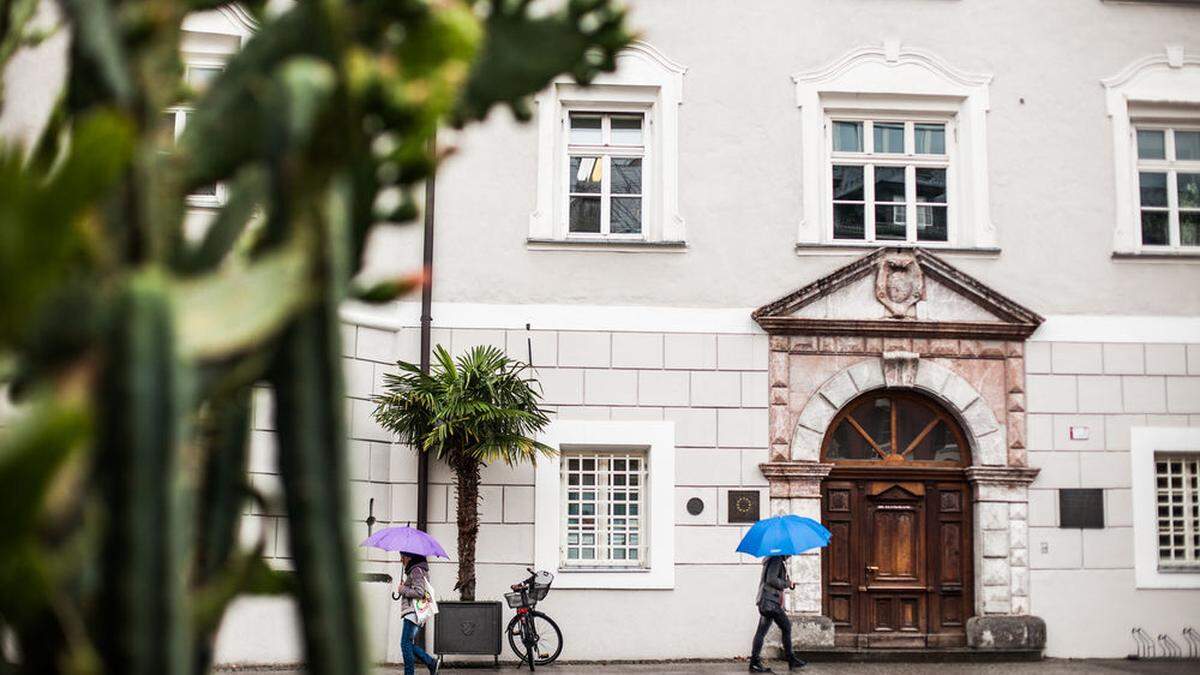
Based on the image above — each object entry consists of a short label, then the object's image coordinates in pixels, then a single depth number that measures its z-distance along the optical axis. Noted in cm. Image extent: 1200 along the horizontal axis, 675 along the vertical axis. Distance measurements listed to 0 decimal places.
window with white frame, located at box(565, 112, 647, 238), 1730
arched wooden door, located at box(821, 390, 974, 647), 1719
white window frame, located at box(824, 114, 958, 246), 1752
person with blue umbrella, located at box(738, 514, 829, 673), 1489
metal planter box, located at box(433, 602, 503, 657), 1570
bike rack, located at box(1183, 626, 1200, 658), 1719
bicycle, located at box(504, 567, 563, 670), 1584
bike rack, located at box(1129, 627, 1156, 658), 1712
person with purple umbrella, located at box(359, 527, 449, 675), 1434
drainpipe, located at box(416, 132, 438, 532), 1639
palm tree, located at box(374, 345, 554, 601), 1570
